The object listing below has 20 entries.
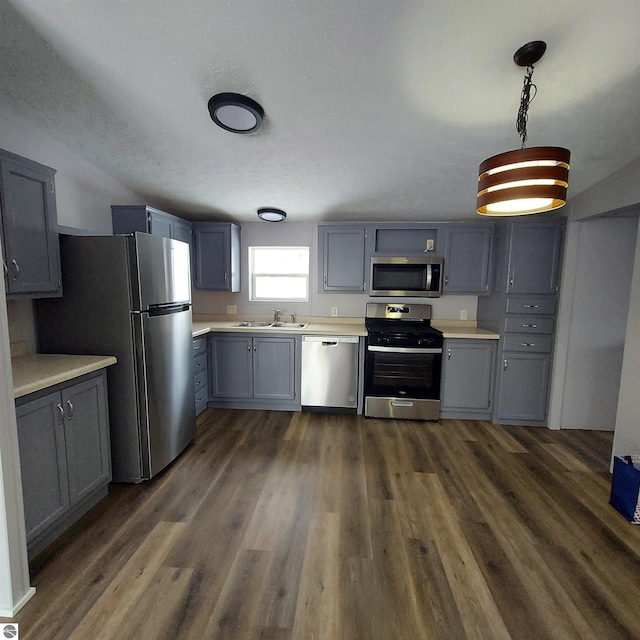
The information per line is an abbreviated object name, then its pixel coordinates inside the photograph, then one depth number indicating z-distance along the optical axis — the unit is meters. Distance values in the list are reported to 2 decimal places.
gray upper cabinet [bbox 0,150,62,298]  1.68
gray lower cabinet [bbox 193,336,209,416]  3.27
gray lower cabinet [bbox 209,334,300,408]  3.43
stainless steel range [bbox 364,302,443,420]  3.25
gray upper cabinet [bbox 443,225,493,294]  3.46
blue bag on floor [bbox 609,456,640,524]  1.92
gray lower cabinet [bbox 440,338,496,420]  3.28
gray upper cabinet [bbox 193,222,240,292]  3.59
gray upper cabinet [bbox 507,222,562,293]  3.09
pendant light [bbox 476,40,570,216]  1.09
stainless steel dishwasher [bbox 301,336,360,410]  3.35
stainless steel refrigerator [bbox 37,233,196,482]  2.07
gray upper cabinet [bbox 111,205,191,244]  2.82
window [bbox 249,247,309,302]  3.95
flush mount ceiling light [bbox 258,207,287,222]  3.39
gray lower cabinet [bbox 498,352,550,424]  3.21
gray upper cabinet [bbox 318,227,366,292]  3.59
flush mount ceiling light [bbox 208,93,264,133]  1.87
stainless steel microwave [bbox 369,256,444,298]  3.52
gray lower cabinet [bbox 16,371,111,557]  1.56
